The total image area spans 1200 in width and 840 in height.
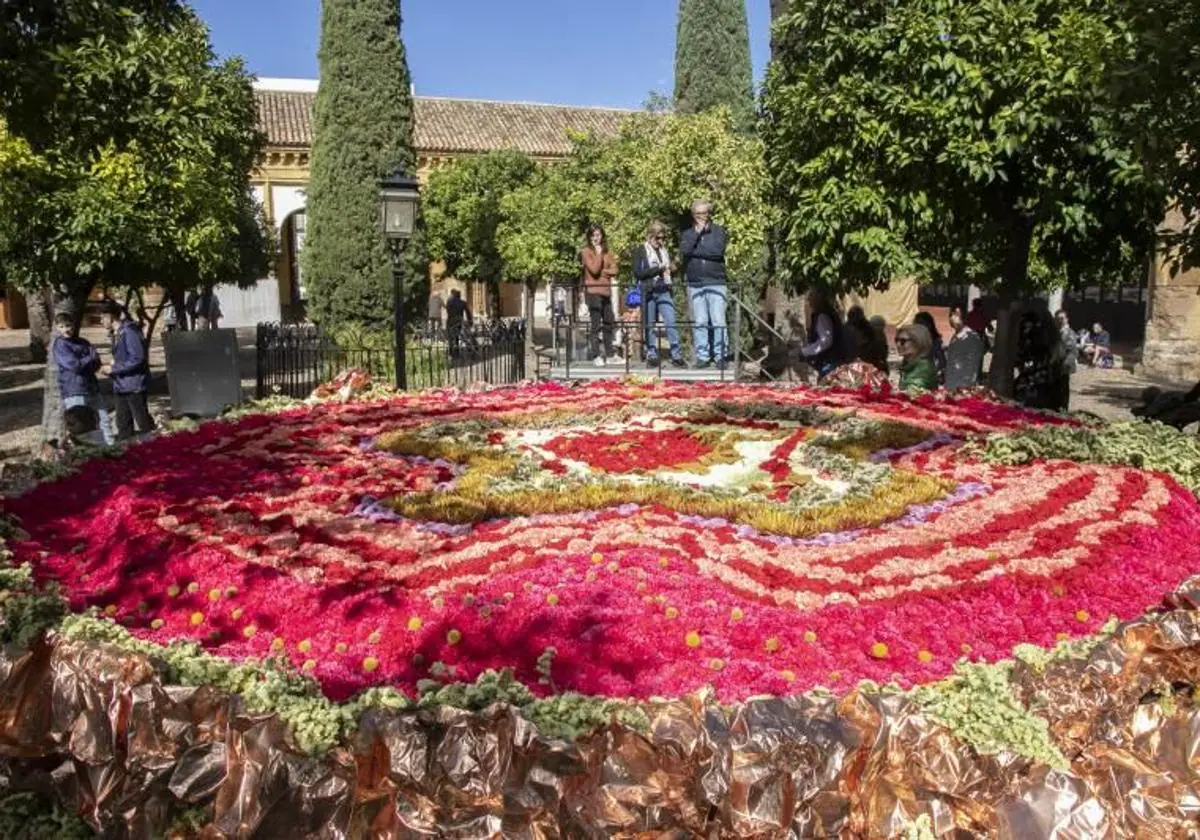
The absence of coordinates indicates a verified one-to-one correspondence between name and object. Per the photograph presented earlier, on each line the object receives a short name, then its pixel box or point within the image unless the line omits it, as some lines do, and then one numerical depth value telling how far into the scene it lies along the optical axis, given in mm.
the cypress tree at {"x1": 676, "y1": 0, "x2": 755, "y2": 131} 22094
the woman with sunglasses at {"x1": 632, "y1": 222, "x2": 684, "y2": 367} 10945
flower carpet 3615
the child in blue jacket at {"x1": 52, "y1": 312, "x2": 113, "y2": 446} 10312
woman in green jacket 9133
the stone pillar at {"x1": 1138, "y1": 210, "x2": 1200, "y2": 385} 18828
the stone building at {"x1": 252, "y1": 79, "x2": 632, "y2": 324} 35938
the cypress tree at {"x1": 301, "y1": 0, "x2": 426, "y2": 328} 19266
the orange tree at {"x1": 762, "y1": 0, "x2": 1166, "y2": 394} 8625
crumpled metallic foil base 2799
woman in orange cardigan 12148
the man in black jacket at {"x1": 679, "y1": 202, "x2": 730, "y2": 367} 10383
